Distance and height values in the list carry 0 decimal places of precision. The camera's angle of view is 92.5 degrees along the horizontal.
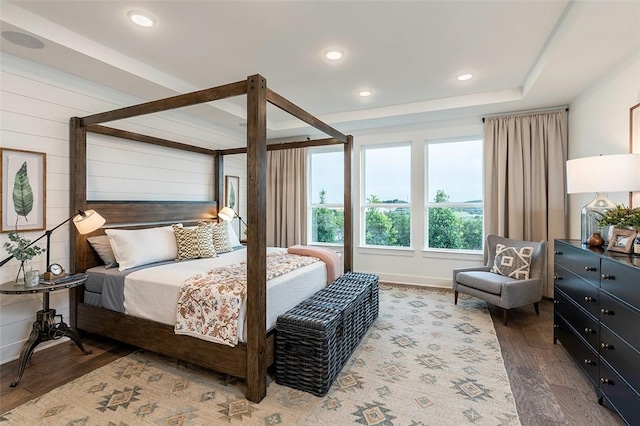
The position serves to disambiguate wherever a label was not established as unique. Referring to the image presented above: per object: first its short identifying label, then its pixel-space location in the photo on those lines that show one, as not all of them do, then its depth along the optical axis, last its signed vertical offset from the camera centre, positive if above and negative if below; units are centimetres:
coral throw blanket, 332 -48
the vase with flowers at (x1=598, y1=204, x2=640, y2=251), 206 -4
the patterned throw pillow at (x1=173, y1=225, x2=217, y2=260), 335 -33
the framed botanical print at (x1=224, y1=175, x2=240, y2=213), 493 +35
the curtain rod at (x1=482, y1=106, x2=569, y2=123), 392 +136
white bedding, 231 -64
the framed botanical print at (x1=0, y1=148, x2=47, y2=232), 250 +19
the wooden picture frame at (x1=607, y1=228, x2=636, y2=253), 204 -18
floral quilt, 210 -66
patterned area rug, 186 -124
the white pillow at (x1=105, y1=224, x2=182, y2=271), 289 -33
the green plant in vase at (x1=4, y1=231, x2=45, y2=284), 235 -29
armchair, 329 -79
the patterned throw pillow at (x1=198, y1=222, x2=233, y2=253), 378 -31
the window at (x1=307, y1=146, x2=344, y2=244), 554 +33
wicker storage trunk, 208 -93
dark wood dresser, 165 -68
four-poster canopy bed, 201 -16
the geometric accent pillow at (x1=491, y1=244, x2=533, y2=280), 355 -58
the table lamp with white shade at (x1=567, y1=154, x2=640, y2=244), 223 +26
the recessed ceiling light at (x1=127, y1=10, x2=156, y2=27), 226 +147
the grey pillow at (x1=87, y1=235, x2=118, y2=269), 298 -38
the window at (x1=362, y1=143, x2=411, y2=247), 504 +31
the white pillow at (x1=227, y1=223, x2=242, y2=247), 427 -36
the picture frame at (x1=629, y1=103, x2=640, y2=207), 246 +64
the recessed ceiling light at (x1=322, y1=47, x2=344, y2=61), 281 +150
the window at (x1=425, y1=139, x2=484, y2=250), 462 +29
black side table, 226 -90
